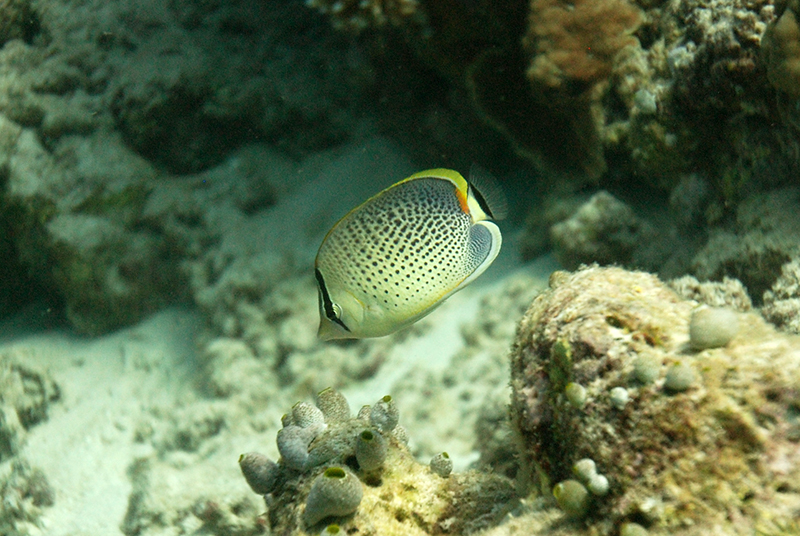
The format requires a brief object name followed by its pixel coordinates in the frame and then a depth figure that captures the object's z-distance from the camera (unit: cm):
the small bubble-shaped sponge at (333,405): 55
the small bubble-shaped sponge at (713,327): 46
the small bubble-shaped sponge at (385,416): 53
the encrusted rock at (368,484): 50
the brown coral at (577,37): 74
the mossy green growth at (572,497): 47
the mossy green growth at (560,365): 48
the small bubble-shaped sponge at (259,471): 52
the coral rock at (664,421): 45
